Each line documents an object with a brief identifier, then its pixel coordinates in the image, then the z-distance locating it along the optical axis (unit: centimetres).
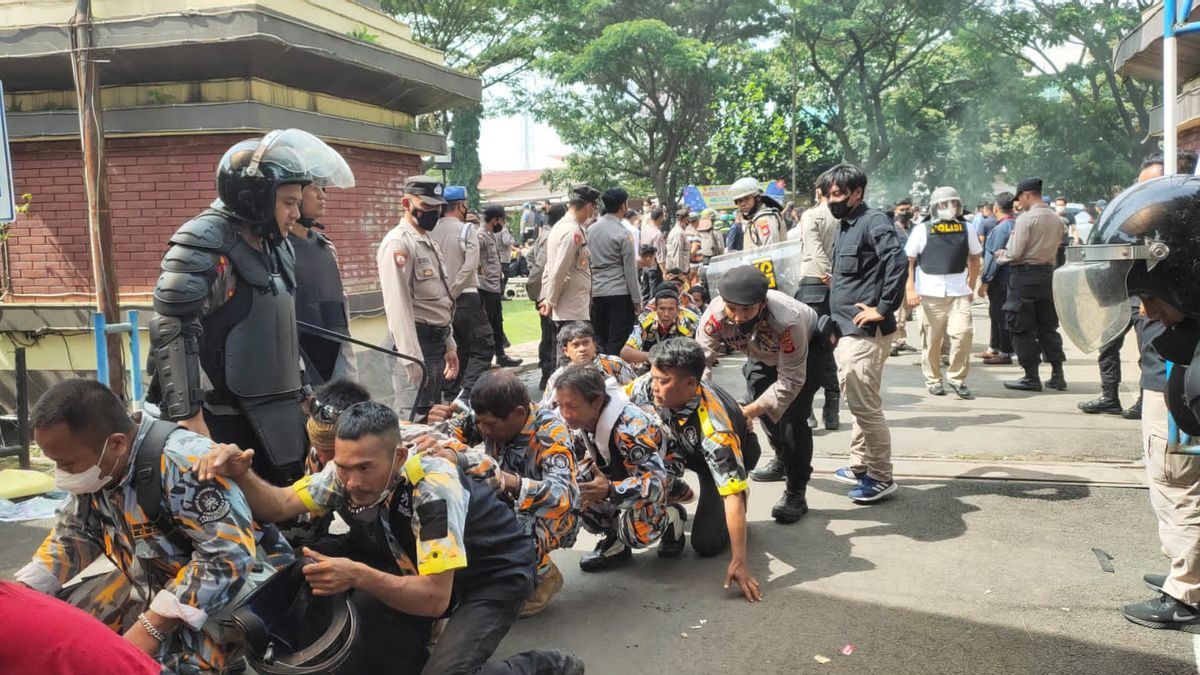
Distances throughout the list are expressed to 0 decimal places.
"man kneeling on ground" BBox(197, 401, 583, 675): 262
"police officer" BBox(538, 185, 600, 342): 690
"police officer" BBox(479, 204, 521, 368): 945
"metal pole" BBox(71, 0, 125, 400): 610
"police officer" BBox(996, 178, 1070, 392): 802
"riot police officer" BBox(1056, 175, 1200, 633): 249
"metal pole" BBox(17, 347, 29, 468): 602
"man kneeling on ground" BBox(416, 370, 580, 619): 346
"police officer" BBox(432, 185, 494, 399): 727
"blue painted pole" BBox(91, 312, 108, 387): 538
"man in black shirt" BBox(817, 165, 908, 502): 488
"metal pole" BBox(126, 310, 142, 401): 562
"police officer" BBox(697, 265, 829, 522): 437
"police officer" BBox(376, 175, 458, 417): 527
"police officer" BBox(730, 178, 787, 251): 796
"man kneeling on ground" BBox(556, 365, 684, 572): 389
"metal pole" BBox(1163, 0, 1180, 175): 325
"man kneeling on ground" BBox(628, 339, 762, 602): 378
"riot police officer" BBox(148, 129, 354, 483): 322
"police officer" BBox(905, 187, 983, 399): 796
